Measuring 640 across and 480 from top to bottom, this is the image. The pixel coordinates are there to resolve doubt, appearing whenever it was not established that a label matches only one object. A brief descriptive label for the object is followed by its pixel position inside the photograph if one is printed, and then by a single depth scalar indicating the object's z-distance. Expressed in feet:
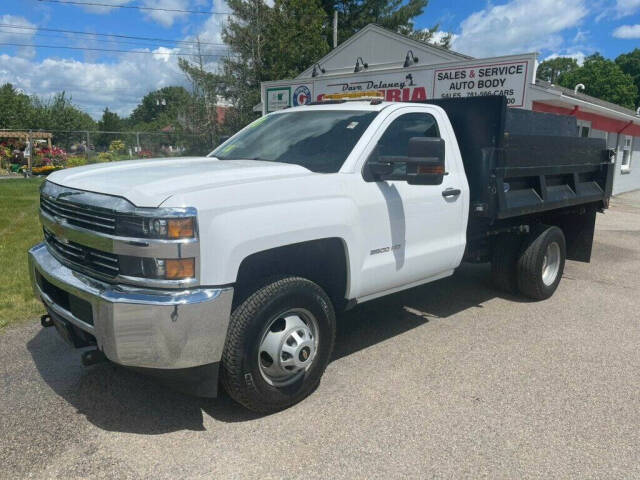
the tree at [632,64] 210.59
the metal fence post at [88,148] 76.95
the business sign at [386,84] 40.60
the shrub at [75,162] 65.62
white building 35.40
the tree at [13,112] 116.88
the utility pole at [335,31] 75.97
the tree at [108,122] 219.41
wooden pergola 77.93
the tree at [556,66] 232.12
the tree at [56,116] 118.73
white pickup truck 9.36
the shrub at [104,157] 73.05
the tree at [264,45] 70.49
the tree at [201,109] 73.67
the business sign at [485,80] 34.45
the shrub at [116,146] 82.79
